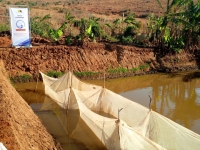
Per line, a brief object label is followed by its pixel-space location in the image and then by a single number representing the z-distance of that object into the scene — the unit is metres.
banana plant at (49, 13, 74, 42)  15.34
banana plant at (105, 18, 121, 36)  18.56
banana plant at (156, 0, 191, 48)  15.02
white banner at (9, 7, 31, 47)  13.36
